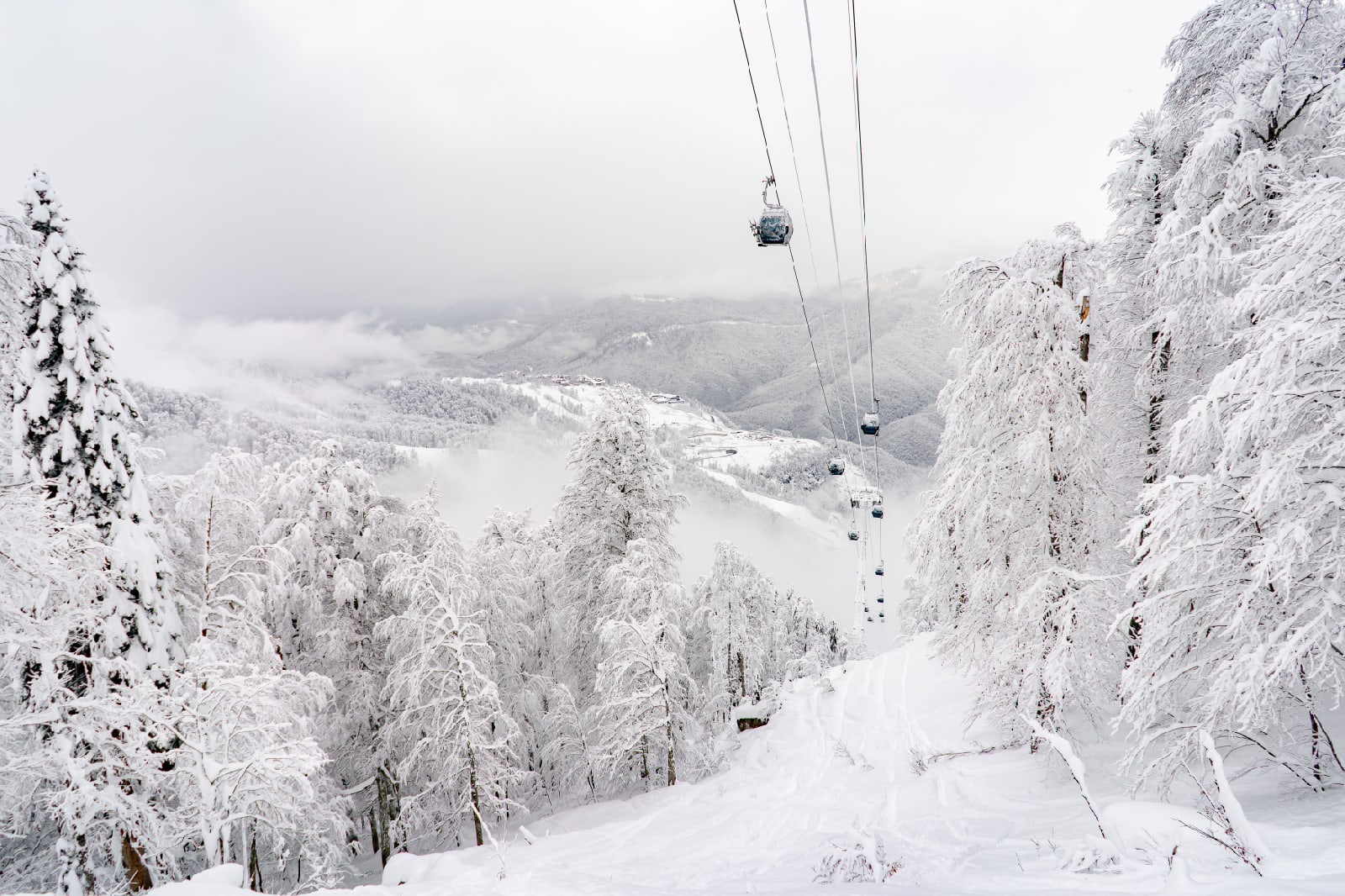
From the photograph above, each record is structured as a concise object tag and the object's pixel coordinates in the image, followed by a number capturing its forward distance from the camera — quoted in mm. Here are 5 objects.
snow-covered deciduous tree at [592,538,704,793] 16828
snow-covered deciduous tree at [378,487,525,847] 14594
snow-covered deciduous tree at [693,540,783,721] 30859
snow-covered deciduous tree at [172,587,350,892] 7562
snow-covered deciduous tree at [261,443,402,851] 15164
